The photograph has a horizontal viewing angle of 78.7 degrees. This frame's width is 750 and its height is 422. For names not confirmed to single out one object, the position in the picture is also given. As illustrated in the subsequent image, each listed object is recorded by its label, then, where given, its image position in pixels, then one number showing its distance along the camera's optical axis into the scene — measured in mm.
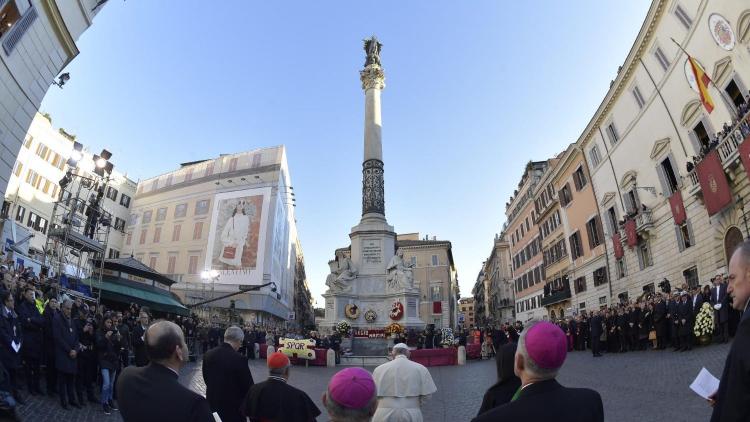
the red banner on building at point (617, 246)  28517
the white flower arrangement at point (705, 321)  13367
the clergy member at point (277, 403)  3936
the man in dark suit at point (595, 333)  17623
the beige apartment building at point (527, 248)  46438
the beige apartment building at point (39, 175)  35312
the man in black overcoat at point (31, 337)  8508
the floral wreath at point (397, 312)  23562
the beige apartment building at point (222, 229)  46312
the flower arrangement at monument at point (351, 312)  24047
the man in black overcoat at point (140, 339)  9633
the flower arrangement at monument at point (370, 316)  24078
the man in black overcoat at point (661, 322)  15578
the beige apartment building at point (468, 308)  156350
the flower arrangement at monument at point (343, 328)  22031
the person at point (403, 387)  4488
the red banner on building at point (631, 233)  26297
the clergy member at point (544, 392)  2080
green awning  26998
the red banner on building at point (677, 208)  21530
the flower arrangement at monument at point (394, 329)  21244
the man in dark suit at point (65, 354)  8062
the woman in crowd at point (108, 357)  8508
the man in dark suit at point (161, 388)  2697
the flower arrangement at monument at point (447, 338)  21359
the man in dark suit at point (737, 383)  2117
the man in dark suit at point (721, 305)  12391
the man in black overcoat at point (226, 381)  4738
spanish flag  18562
